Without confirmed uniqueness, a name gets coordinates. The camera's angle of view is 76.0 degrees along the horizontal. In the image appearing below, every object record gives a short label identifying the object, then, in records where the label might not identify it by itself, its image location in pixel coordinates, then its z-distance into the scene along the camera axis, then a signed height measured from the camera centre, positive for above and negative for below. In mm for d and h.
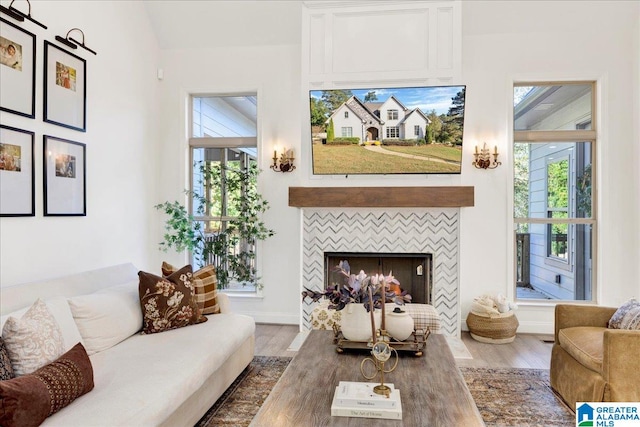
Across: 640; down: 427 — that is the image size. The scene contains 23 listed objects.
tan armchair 2230 -840
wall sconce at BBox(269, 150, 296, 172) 4586 +575
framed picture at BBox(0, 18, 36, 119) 2727 +977
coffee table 1588 -792
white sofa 1754 -822
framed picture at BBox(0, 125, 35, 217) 2734 +270
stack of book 1610 -768
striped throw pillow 3139 -595
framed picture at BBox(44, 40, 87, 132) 3096 +985
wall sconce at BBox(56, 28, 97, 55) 3201 +1376
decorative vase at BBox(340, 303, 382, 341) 2359 -633
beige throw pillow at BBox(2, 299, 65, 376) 1812 -596
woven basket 3979 -1107
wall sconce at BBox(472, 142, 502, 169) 4336 +592
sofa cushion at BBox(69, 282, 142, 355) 2393 -650
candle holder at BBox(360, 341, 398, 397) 1749 -676
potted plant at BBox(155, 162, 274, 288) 4477 -161
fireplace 4289 -263
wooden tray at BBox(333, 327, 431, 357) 2279 -748
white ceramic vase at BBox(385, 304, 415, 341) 2369 -649
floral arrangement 2154 -421
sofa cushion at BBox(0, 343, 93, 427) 1512 -722
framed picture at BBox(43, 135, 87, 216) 3100 +275
